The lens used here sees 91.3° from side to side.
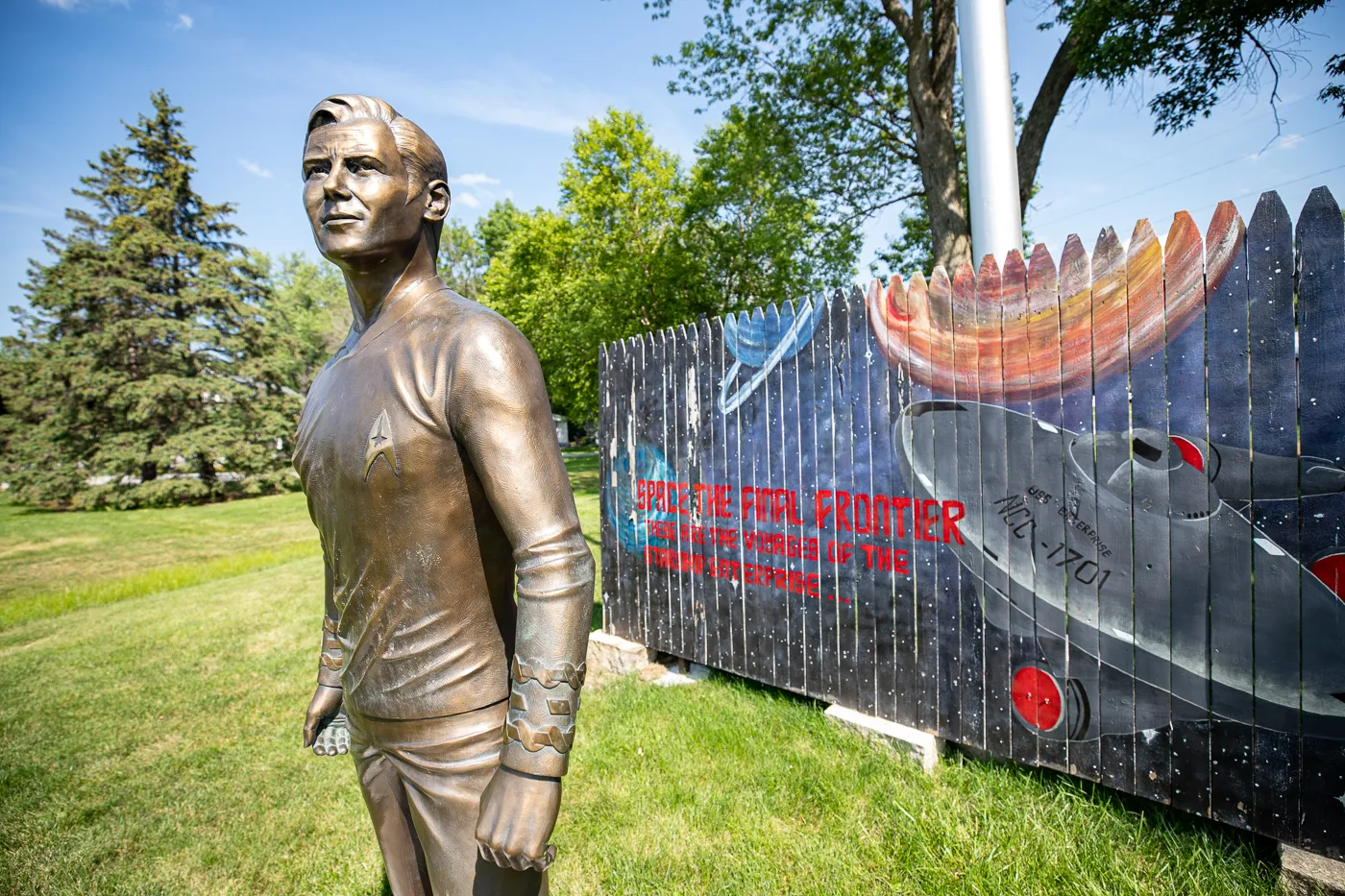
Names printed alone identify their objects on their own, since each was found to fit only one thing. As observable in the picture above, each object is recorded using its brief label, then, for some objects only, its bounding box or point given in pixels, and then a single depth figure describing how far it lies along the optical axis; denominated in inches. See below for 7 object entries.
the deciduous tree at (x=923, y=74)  302.2
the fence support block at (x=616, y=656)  206.2
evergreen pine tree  924.0
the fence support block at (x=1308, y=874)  94.5
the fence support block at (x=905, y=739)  138.2
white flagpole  176.6
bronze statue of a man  54.0
